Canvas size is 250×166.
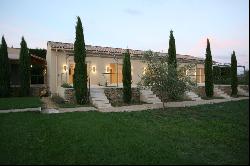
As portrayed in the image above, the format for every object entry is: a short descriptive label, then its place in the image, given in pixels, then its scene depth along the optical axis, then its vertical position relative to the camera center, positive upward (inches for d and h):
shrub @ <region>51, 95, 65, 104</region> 502.9 -64.6
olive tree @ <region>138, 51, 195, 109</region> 446.6 -4.6
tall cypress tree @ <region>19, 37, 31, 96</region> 611.8 +29.4
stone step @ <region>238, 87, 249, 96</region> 758.1 -62.8
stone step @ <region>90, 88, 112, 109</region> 463.3 -58.0
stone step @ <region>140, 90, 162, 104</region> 532.3 -60.5
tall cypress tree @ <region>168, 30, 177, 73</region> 578.7 +88.9
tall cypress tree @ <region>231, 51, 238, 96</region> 718.4 -15.7
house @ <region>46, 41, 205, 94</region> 608.6 +49.9
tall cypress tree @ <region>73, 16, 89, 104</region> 481.0 +23.2
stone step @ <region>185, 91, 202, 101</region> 597.9 -64.4
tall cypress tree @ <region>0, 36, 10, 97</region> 595.6 +21.9
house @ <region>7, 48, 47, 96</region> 685.4 +26.0
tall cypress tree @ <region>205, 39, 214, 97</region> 649.8 +11.7
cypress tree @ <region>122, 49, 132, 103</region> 517.3 -2.2
